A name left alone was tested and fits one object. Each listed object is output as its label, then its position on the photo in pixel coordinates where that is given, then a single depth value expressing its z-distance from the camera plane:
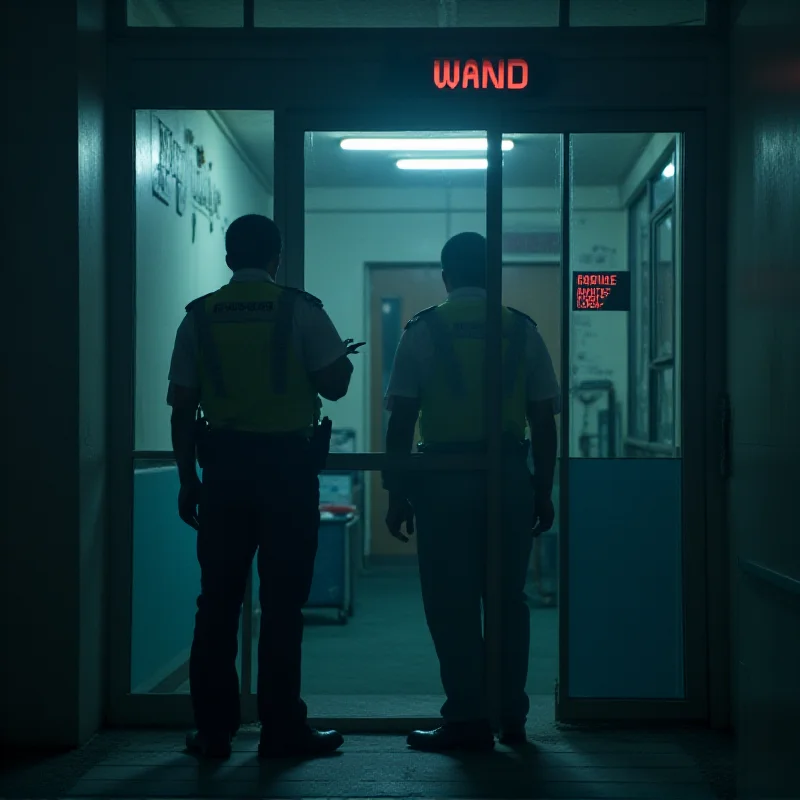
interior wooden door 5.93
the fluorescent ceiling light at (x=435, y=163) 4.59
